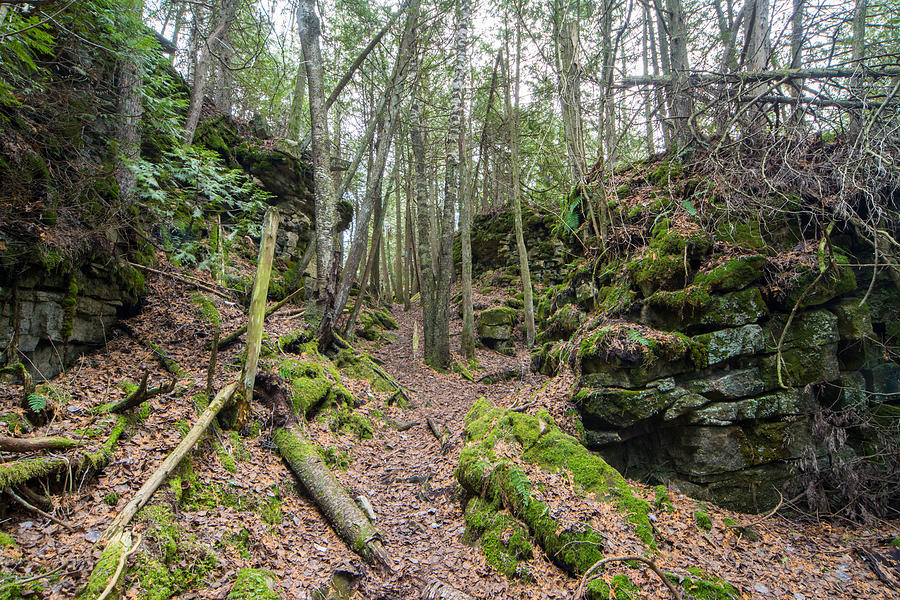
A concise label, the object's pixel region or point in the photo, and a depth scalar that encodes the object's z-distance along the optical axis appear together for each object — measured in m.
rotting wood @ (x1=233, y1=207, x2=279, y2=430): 5.05
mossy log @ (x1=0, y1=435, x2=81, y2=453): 2.97
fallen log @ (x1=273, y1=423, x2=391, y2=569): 3.85
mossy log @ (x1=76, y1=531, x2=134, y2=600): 2.50
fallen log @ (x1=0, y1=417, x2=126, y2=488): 2.85
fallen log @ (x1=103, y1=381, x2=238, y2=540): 2.96
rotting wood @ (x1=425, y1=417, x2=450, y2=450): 6.28
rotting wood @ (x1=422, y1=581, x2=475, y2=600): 3.34
